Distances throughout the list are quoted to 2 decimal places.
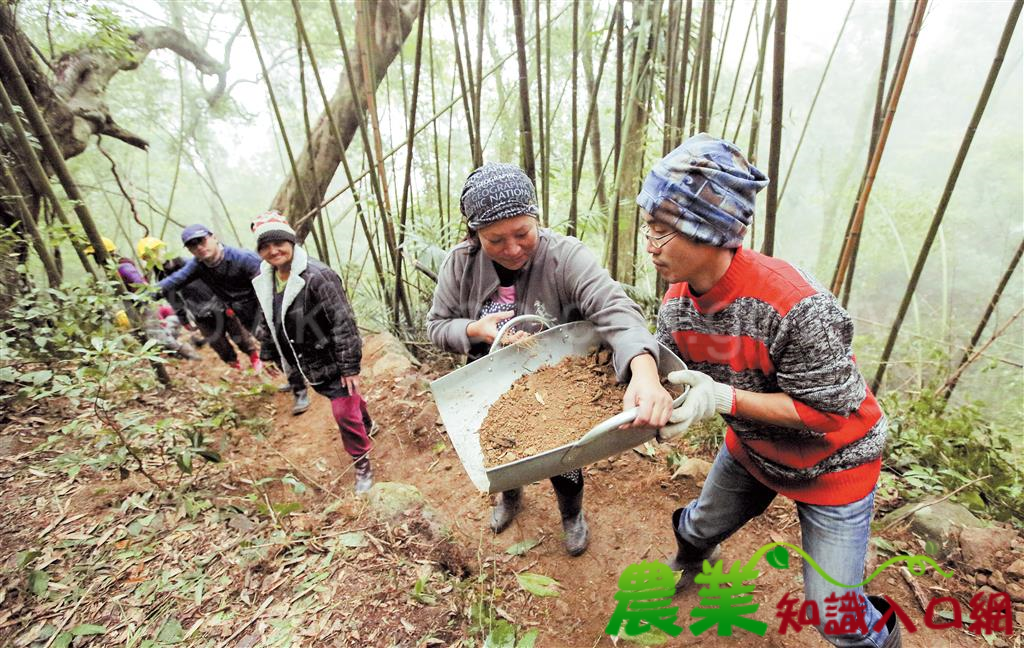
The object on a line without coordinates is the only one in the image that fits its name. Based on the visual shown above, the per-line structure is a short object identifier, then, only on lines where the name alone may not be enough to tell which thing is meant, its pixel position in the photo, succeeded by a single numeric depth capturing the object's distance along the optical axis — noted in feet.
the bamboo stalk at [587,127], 8.77
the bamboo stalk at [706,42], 7.36
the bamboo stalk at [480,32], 8.56
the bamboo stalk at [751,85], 7.45
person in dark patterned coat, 7.54
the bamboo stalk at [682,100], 7.36
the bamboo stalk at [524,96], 6.59
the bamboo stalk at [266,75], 8.40
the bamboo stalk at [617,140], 8.00
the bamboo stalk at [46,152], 7.57
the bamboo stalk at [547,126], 8.79
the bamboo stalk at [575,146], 8.55
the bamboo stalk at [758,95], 6.68
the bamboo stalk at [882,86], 6.91
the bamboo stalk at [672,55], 8.18
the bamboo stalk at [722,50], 8.45
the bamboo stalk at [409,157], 8.92
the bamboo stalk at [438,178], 10.68
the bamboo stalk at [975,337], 7.35
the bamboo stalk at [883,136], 5.65
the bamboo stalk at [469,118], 8.69
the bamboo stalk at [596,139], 9.82
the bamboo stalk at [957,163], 5.51
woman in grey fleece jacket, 4.17
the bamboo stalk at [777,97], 5.32
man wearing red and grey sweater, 3.24
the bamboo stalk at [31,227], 8.62
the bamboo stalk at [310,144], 9.34
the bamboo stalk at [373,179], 8.71
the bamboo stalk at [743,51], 7.97
